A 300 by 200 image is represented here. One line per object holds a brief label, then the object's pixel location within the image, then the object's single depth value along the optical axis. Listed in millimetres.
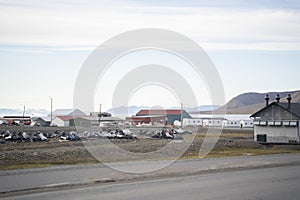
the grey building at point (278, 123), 54312
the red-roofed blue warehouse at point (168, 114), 131375
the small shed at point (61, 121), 132250
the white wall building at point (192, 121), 123706
